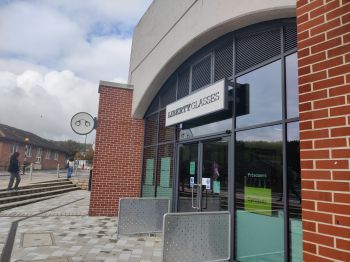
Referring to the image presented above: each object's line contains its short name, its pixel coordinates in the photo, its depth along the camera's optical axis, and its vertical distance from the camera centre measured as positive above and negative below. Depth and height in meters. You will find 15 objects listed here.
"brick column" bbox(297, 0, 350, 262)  1.99 +0.37
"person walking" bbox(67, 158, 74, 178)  23.13 +0.36
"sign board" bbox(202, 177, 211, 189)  6.62 -0.05
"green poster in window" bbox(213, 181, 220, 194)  6.23 -0.14
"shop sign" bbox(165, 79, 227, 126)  5.87 +1.60
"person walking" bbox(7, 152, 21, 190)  13.34 +0.09
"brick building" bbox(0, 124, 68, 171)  41.31 +3.68
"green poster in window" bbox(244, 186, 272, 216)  4.82 -0.30
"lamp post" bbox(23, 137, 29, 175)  45.79 +3.33
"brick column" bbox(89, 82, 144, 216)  10.08 +0.80
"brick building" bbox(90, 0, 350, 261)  2.12 +0.88
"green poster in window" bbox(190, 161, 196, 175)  7.30 +0.28
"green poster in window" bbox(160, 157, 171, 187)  8.70 +0.19
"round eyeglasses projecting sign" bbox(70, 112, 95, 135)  10.66 +1.75
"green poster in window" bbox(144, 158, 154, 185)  9.80 +0.20
